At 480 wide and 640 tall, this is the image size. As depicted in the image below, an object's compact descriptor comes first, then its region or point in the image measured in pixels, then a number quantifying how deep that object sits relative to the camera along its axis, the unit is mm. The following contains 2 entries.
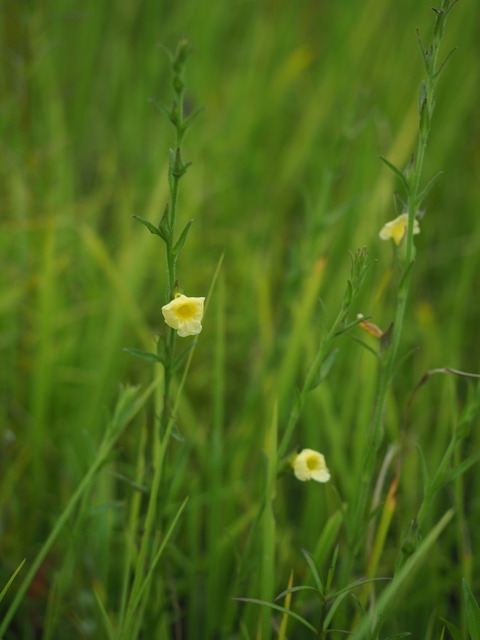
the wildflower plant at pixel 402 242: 625
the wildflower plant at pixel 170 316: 622
